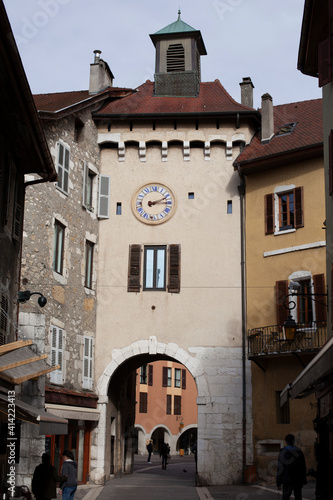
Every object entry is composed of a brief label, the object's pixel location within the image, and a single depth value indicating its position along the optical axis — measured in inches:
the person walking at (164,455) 1352.0
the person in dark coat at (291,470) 509.4
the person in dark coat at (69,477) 564.1
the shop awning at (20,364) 463.7
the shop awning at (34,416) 460.1
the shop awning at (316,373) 405.4
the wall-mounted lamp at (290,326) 749.9
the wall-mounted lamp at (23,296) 636.4
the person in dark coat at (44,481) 504.7
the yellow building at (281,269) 905.5
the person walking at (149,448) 1662.5
